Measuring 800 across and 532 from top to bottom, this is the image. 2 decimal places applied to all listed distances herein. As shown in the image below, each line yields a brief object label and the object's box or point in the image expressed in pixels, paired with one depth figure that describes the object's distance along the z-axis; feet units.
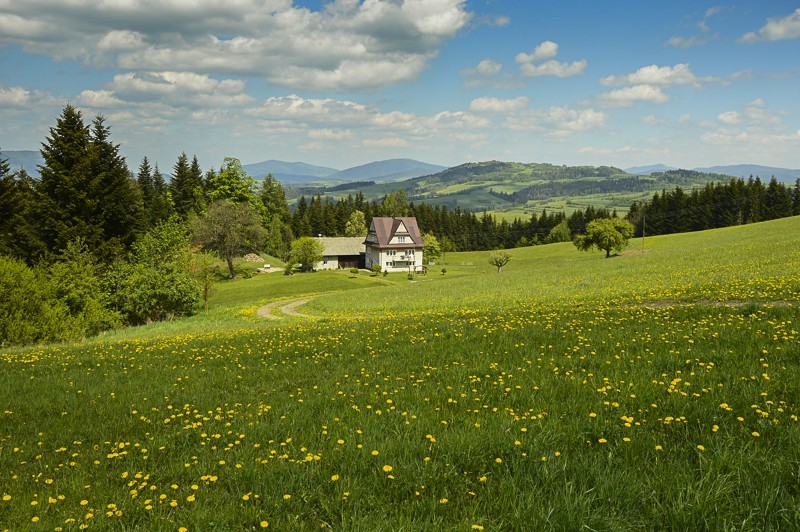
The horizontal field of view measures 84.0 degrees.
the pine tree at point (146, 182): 314.35
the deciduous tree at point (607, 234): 241.76
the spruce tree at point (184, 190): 313.32
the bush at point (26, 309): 83.76
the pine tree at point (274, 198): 417.90
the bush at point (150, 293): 124.67
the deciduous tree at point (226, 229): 237.25
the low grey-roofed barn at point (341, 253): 341.00
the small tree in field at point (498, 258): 271.08
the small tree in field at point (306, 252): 295.07
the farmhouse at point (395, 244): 327.67
